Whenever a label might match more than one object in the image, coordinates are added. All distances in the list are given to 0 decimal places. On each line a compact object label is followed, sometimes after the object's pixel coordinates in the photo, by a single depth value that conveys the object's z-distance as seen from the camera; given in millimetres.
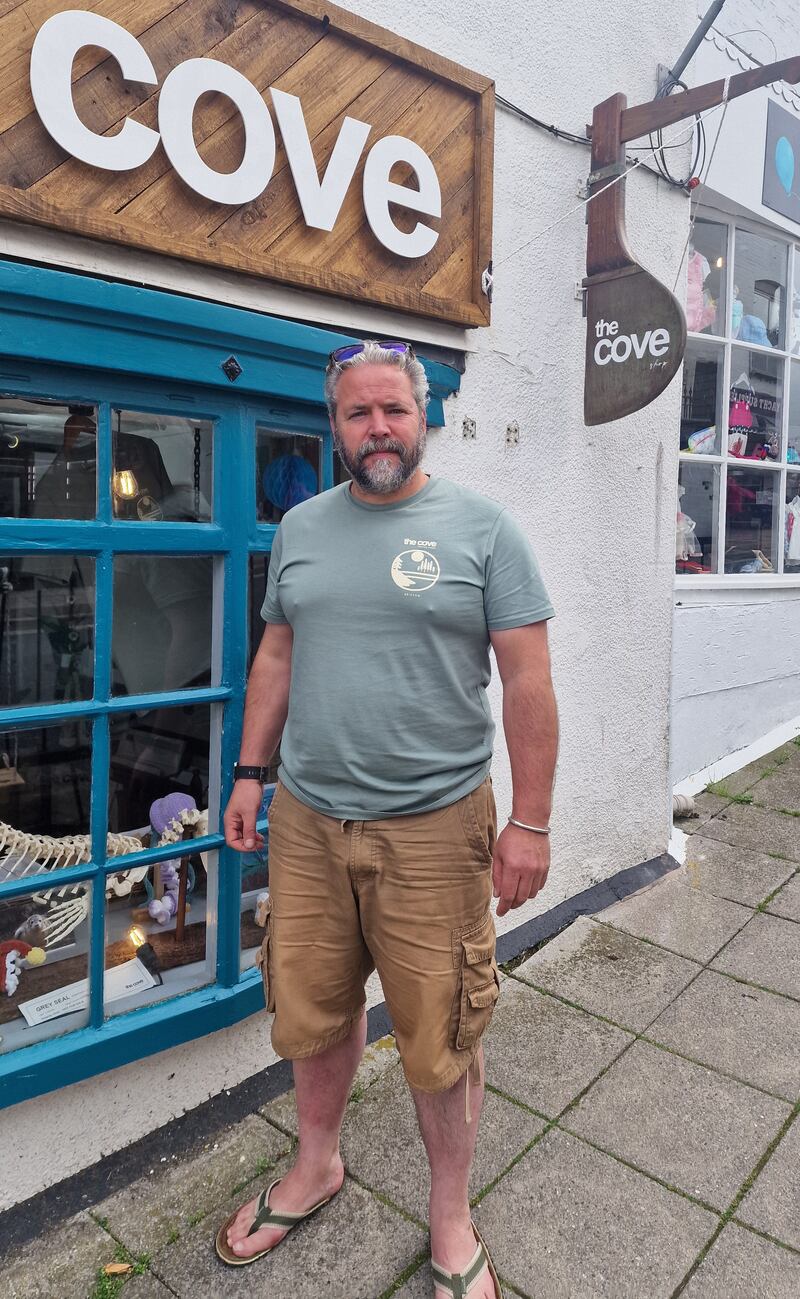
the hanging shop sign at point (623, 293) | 3105
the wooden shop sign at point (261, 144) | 2020
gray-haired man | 1855
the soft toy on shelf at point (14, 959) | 2316
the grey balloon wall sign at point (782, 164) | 5145
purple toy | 2576
